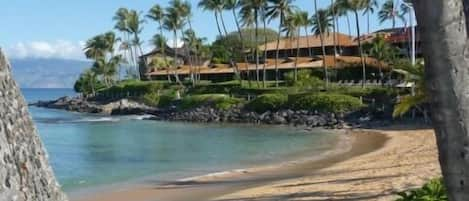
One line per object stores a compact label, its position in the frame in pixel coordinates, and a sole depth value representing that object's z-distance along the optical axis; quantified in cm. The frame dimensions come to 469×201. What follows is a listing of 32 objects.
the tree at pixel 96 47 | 11888
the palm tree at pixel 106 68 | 11794
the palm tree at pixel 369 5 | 7203
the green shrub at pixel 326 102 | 5259
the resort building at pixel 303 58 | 6907
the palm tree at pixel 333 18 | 7656
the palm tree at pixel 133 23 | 10188
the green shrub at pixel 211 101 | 6328
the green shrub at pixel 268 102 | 5806
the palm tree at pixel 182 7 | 9125
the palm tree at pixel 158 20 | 9644
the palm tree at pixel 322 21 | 8088
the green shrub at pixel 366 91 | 5057
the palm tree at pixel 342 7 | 7142
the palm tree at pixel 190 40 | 9831
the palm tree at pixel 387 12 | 7894
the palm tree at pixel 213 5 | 7875
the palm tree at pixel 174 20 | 9144
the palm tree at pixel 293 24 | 7450
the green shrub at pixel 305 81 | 5894
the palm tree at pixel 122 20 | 10188
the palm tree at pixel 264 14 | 7157
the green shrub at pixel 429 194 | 881
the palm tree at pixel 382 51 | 6075
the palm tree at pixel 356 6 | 6625
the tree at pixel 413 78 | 1472
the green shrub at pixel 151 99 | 7956
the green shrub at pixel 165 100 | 7569
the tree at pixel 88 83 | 11525
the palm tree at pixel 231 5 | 7695
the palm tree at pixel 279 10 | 7131
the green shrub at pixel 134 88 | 8338
